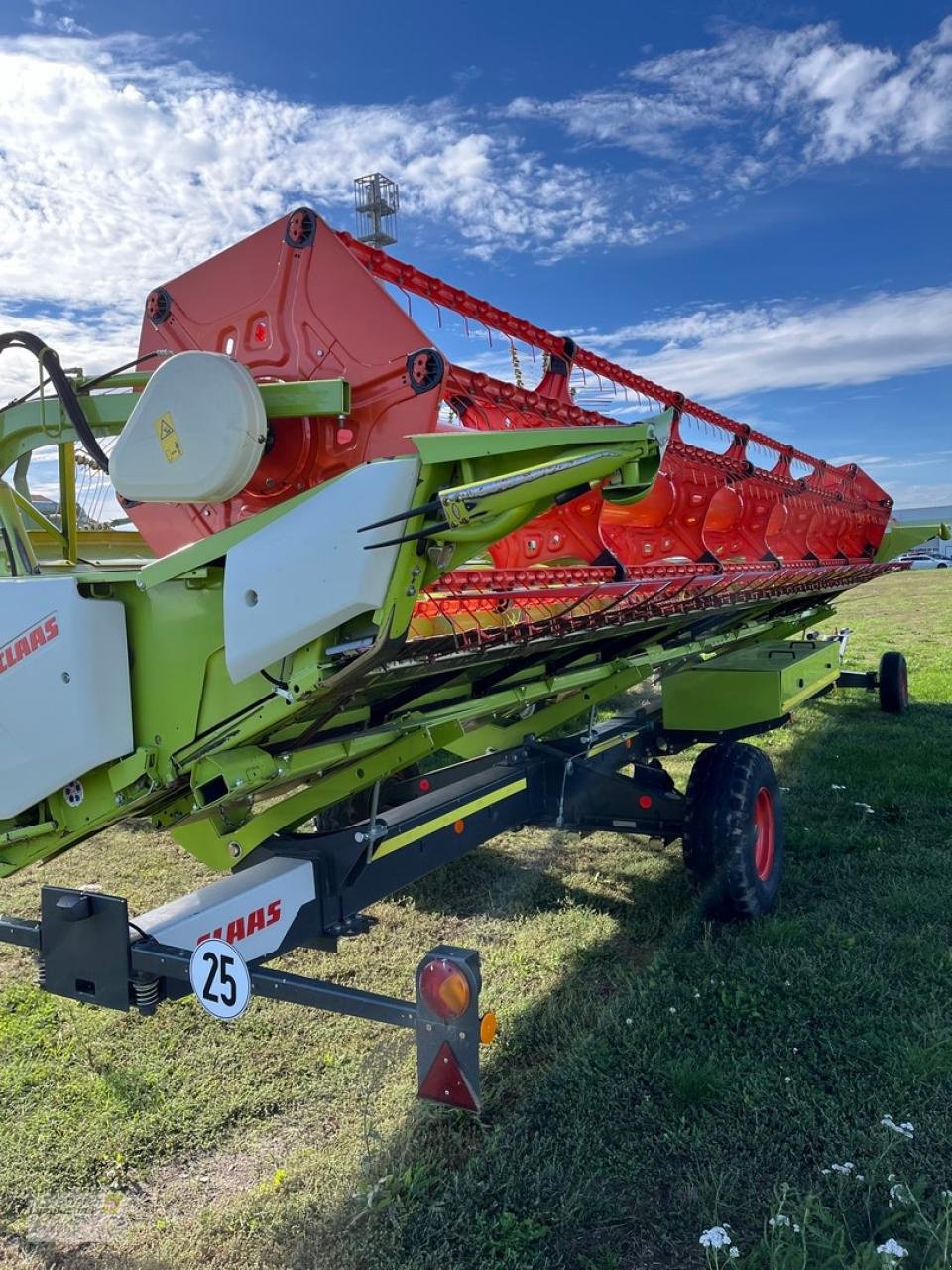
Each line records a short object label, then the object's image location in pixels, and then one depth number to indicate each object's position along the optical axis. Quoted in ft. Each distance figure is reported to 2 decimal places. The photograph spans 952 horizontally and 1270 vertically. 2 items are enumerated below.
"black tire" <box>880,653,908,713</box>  31.30
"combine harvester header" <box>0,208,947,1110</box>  8.00
